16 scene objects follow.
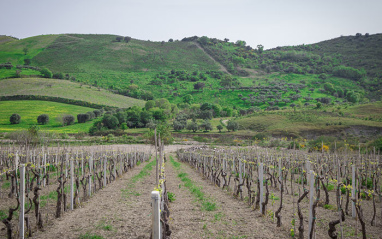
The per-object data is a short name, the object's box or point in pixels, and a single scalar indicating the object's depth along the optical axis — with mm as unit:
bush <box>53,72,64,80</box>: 113219
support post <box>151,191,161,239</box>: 4262
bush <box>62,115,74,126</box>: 73050
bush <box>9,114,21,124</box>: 67162
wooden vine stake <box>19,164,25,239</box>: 6742
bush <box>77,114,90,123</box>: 76125
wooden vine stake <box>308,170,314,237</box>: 7234
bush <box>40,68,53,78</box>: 111125
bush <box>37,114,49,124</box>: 70250
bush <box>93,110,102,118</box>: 81312
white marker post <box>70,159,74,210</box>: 10547
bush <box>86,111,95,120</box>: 77712
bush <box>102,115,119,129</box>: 71188
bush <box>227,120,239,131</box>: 68375
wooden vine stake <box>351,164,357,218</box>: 9844
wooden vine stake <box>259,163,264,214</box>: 10445
